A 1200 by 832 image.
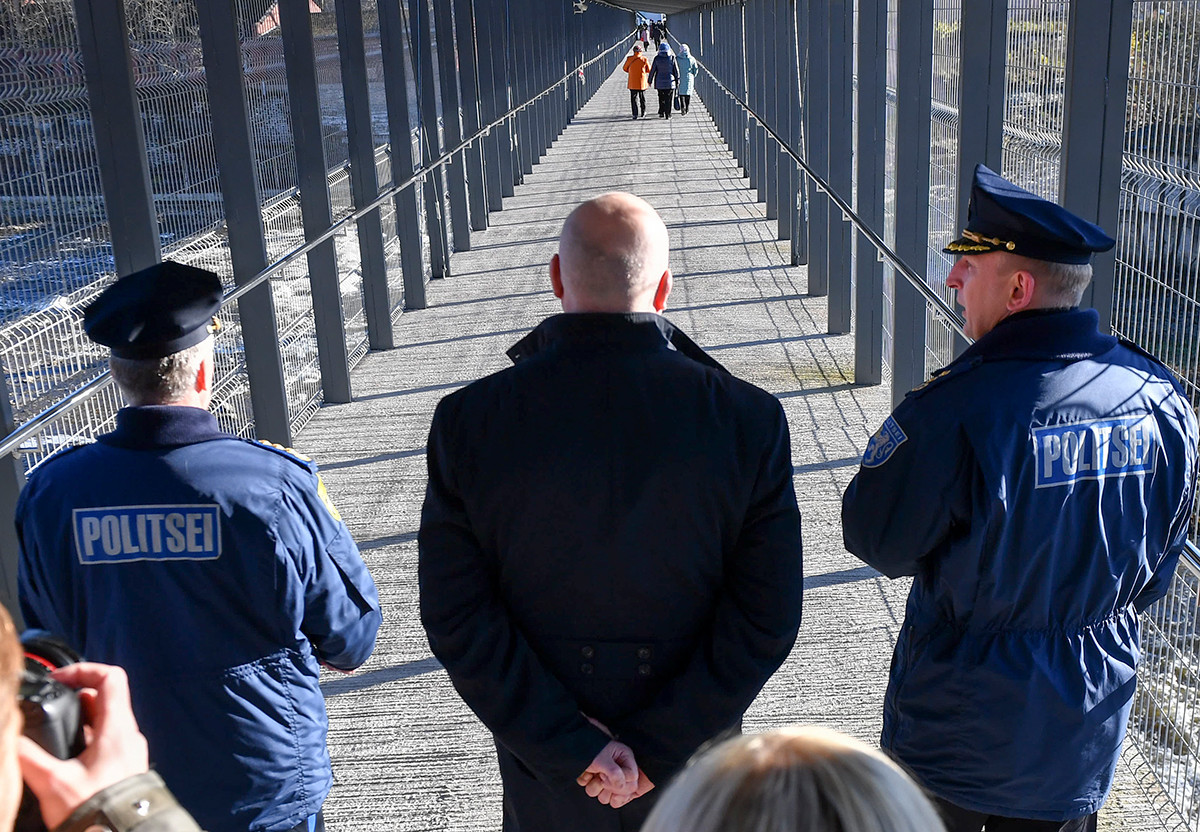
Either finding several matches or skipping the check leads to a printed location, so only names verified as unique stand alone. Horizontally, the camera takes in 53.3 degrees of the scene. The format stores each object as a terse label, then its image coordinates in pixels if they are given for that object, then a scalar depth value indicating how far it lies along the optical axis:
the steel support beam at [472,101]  11.51
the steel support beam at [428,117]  9.13
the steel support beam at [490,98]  12.81
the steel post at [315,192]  6.05
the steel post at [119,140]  4.01
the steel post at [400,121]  8.22
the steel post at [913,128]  5.06
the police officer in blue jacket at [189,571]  2.02
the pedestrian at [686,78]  26.23
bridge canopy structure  2.98
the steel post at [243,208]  4.96
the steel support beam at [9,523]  3.20
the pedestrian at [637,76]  24.28
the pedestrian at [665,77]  24.88
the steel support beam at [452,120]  10.39
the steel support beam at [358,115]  7.09
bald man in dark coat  2.02
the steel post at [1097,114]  2.99
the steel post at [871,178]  6.28
